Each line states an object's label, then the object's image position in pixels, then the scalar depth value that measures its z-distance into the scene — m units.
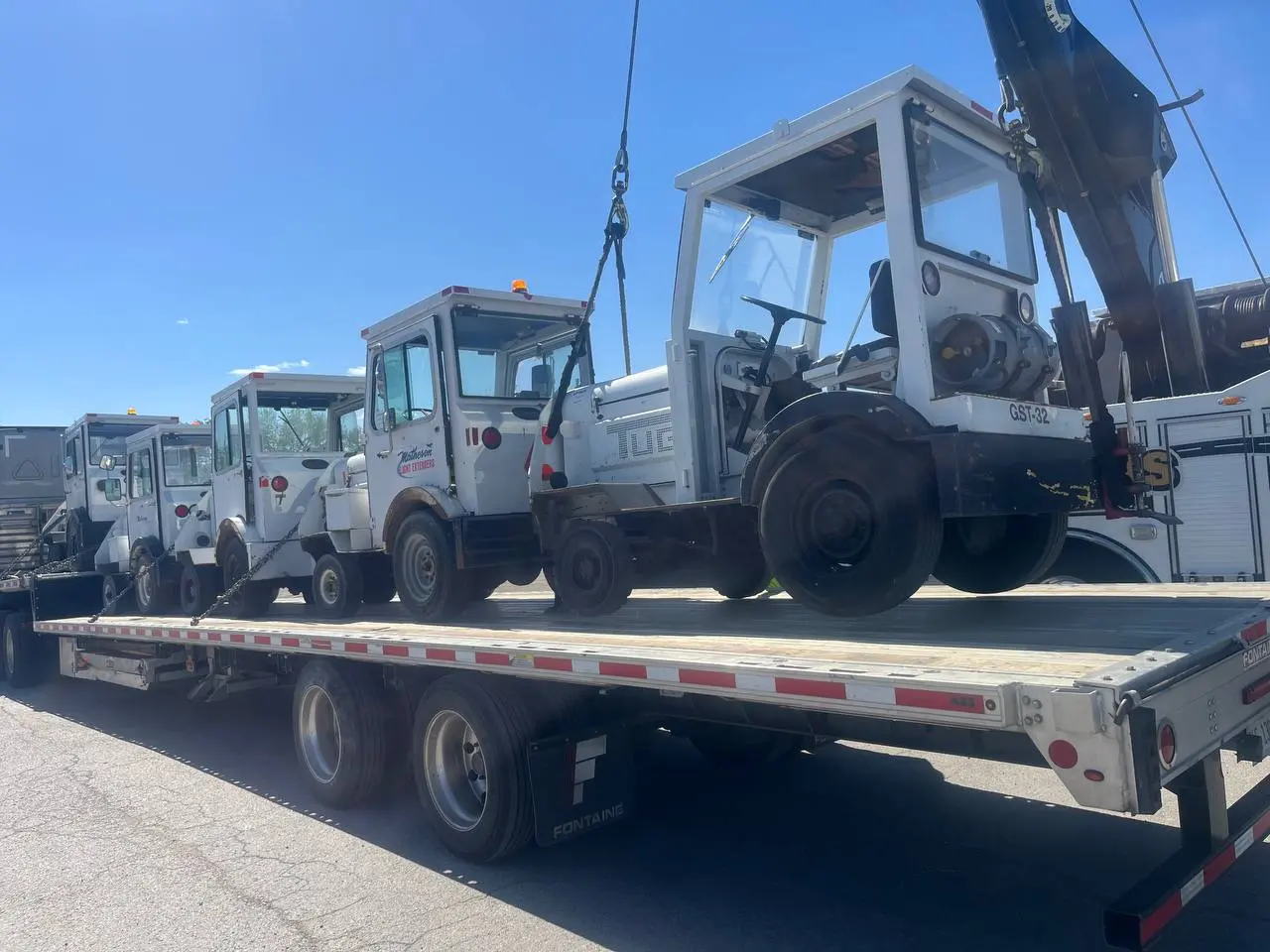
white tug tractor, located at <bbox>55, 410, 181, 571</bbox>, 13.86
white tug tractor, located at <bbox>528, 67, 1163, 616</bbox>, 4.34
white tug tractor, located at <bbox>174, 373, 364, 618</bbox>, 9.75
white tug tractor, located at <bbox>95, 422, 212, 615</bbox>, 11.84
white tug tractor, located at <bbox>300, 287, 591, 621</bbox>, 7.05
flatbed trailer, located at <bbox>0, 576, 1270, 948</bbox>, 2.81
